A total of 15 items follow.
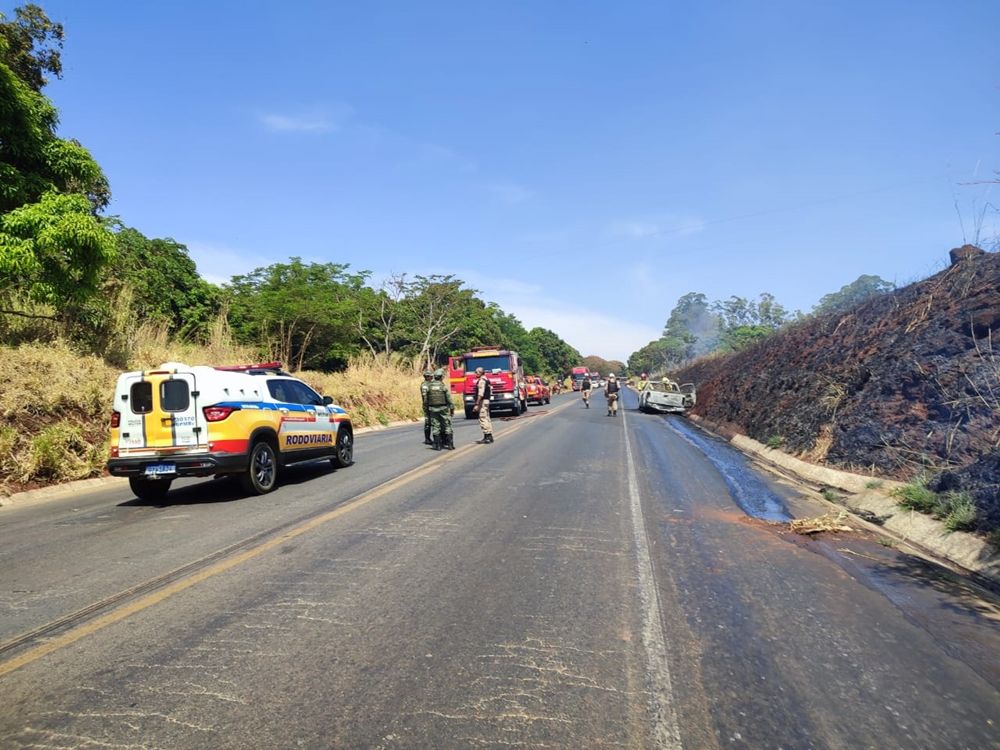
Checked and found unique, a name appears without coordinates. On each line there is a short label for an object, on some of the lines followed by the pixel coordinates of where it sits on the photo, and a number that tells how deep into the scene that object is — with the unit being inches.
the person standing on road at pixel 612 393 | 1115.3
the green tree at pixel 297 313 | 1274.6
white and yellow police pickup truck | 333.7
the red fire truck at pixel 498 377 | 1074.7
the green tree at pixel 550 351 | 4042.8
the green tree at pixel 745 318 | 1927.2
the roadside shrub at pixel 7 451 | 393.1
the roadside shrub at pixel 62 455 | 407.2
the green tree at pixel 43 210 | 454.6
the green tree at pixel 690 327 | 2906.0
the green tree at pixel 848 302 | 690.7
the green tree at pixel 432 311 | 1925.4
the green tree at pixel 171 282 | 1051.3
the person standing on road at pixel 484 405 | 614.2
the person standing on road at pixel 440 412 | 561.3
